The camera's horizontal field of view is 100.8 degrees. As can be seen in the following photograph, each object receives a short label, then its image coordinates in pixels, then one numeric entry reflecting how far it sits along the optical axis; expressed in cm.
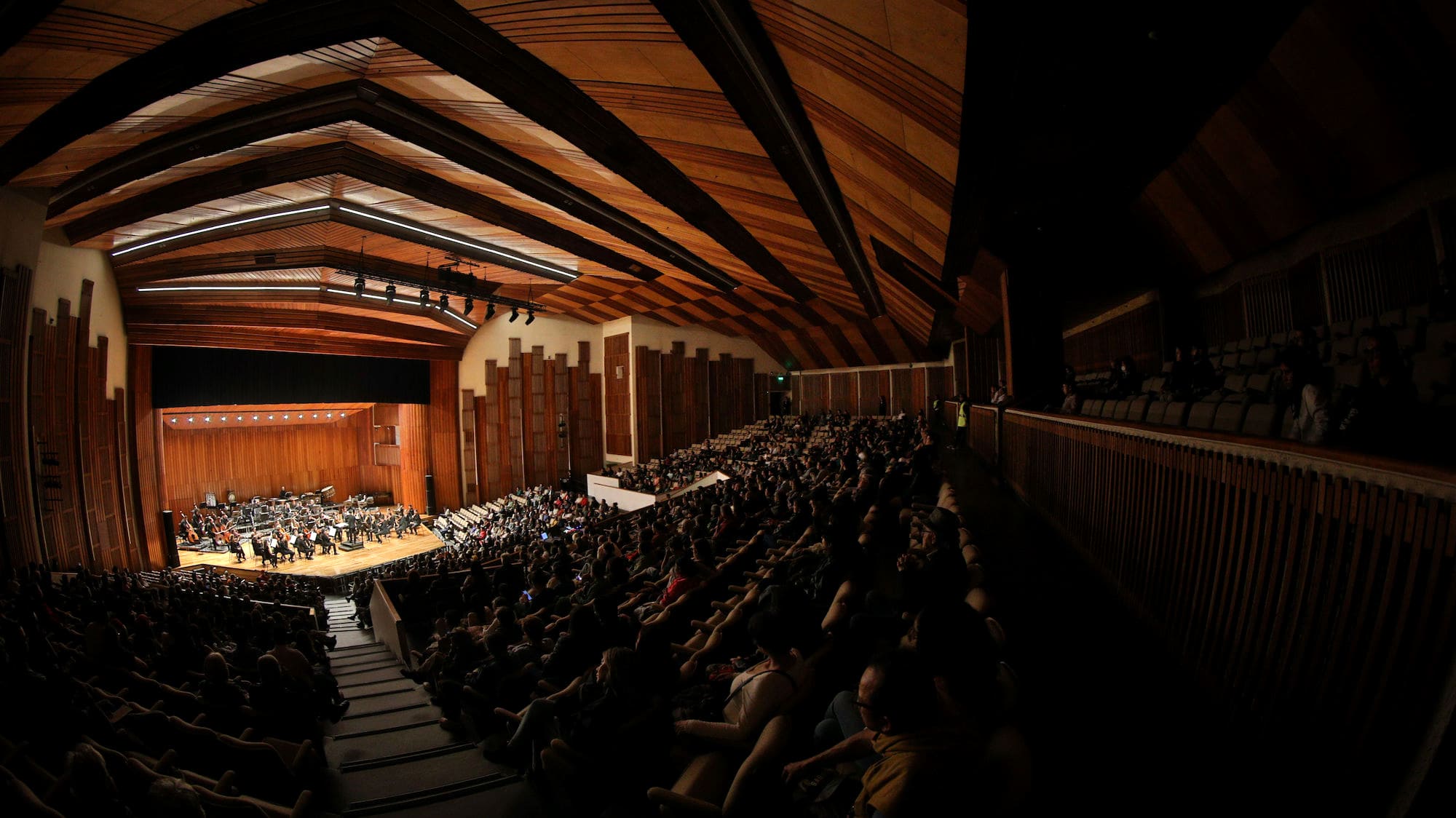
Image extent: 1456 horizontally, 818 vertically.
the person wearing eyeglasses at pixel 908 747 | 115
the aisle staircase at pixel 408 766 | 263
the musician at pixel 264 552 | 1396
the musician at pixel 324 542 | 1531
